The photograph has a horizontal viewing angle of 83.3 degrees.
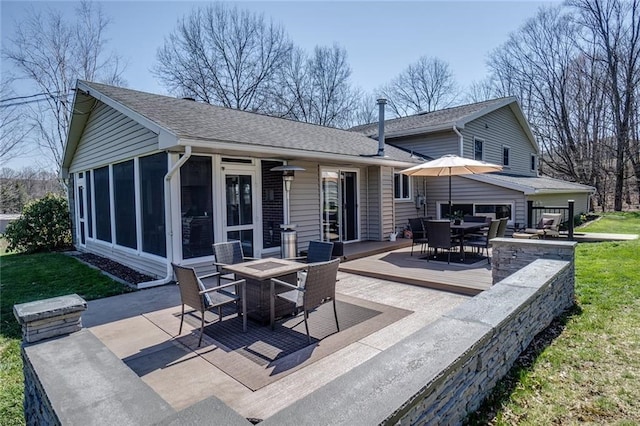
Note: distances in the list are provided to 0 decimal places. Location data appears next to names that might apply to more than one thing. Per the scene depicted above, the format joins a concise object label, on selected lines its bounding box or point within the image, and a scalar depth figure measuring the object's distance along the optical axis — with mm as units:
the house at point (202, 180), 6508
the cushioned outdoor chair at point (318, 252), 5305
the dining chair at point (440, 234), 7297
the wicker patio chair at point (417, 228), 8656
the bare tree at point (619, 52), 20875
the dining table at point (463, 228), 7543
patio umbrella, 7787
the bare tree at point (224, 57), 21016
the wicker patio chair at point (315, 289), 3789
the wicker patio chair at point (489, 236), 7312
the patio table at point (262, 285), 4246
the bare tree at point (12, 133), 16986
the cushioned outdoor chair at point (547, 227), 9602
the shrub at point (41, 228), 11570
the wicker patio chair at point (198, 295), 3732
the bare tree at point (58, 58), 16484
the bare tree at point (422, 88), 27797
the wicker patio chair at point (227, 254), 5195
